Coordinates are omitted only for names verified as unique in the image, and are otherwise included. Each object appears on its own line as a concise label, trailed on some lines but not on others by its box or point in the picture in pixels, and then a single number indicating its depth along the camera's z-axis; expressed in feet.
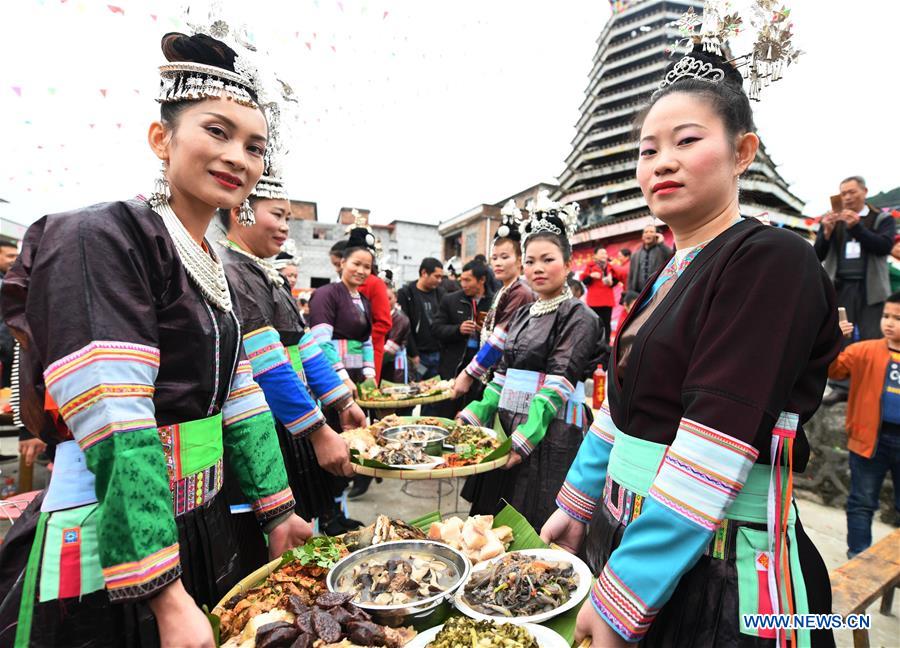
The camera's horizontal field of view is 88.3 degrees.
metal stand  17.63
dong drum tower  102.89
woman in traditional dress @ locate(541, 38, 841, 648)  3.38
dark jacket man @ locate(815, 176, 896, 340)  16.51
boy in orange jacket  12.51
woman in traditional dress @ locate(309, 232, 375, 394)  16.87
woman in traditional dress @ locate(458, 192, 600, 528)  10.21
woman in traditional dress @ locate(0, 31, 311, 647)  3.51
